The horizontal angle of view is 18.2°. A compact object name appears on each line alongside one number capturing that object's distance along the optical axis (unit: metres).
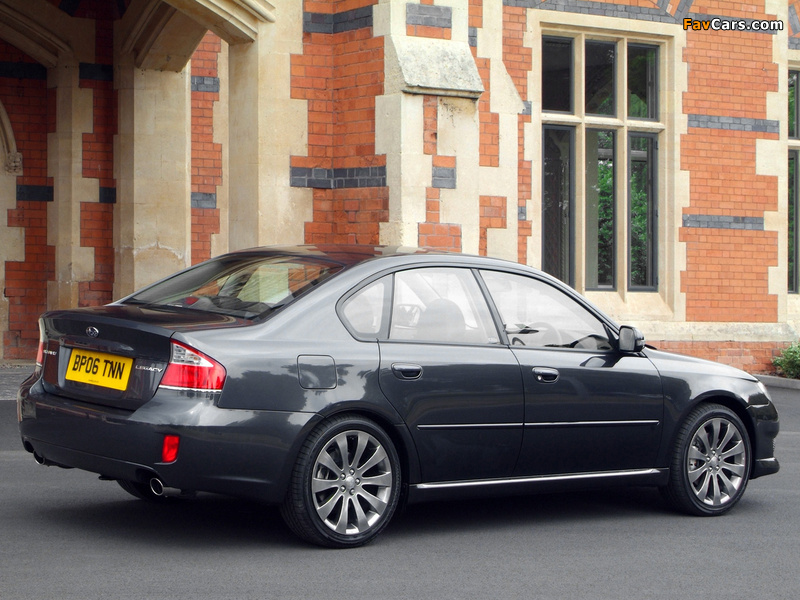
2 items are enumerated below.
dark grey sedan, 10.75
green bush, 31.48
